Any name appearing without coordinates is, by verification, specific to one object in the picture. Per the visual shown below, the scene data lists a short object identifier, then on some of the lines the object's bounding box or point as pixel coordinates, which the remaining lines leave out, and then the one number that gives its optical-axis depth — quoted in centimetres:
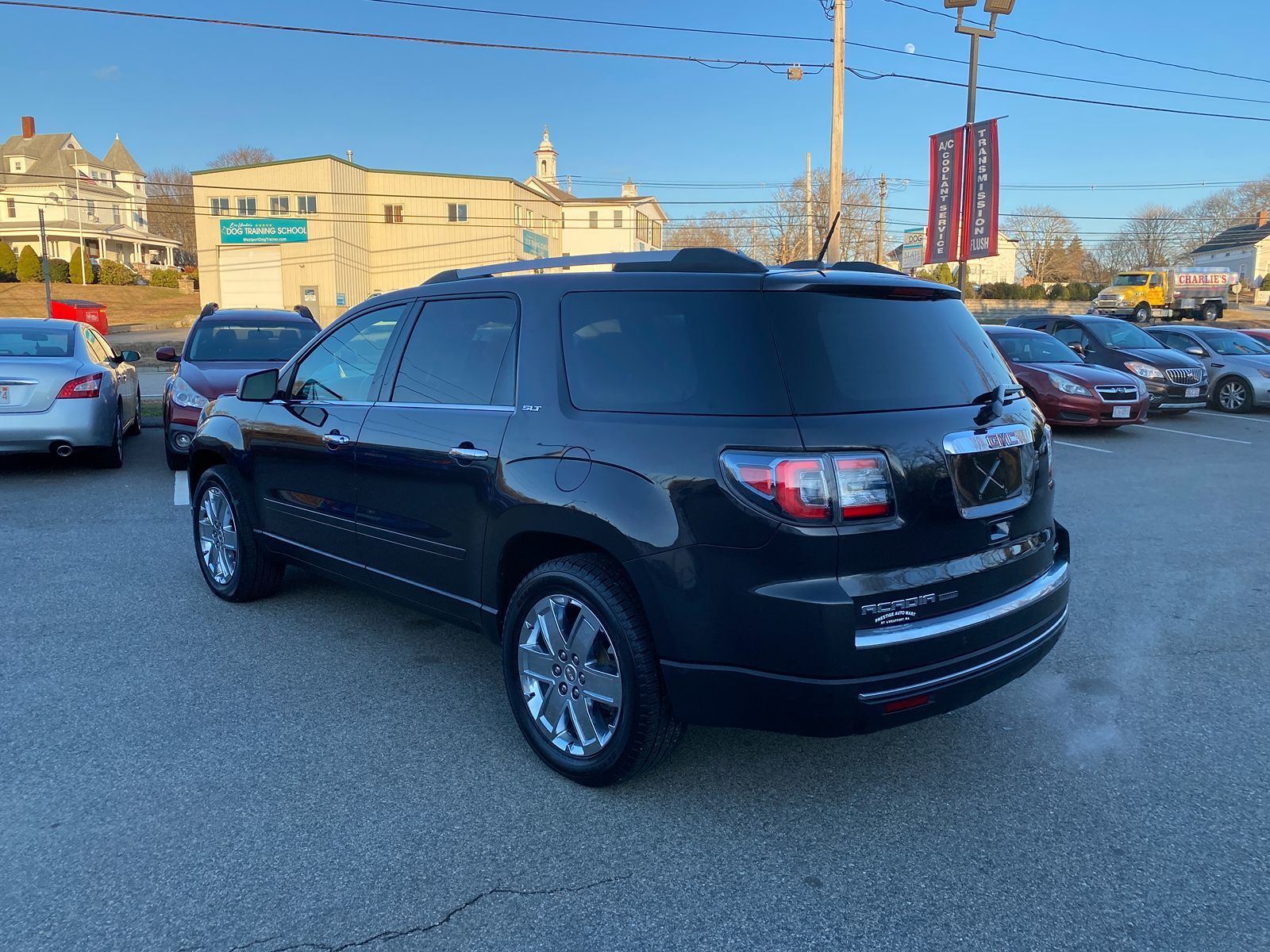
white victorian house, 7681
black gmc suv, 281
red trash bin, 3089
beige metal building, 5028
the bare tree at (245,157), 8331
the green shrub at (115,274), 6419
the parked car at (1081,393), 1312
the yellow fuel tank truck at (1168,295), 4372
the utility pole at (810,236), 4339
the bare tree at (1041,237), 8469
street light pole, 1841
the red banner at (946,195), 1933
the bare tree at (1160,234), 8706
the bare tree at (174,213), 9594
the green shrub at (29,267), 6019
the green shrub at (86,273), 6656
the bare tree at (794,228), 5916
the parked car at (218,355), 898
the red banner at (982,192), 1870
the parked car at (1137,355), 1484
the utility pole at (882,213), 5097
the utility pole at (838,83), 2020
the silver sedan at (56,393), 855
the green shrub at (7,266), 6062
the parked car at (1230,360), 1627
